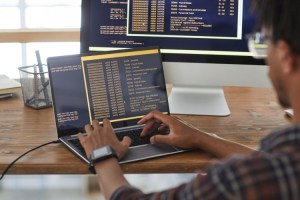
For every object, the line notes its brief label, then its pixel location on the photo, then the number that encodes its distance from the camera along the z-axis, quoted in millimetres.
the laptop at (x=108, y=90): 1309
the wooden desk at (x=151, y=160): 1134
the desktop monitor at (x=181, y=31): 1485
